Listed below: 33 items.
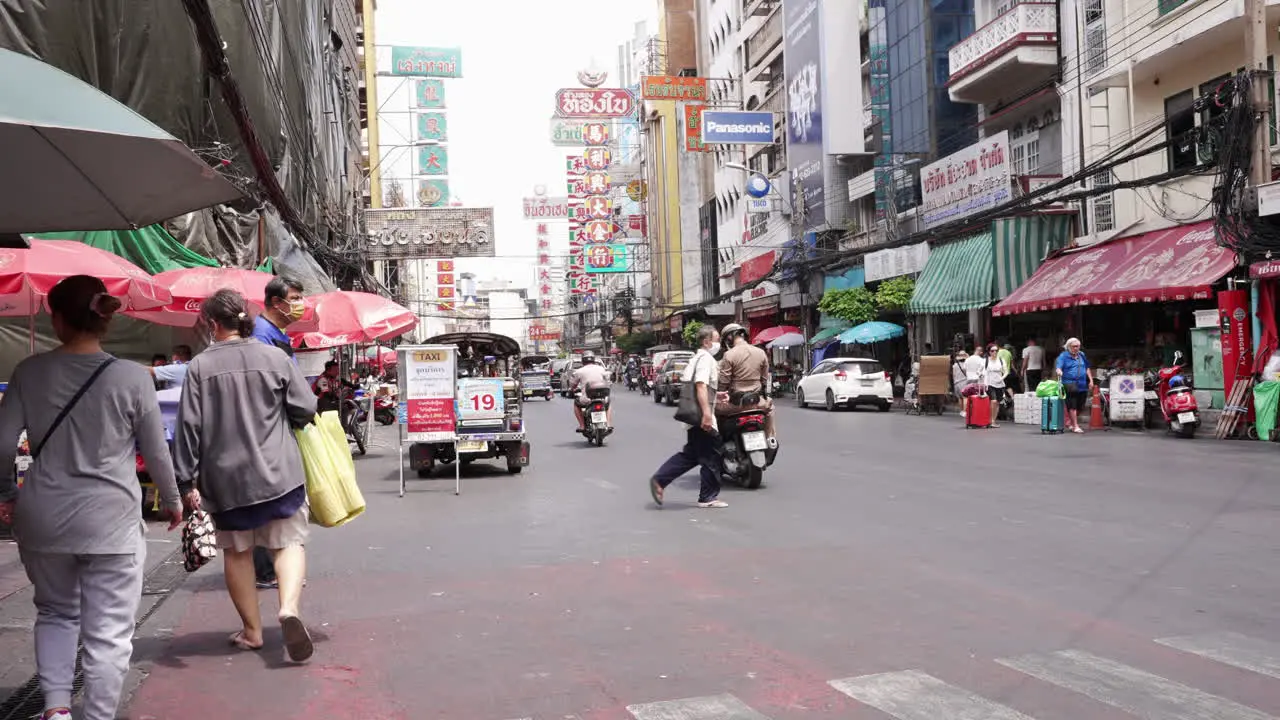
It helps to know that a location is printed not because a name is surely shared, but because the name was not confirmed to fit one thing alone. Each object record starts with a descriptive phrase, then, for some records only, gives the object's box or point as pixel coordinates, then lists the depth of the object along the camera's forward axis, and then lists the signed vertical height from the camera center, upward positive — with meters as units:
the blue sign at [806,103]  41.94 +10.12
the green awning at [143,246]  15.23 +1.94
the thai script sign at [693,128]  57.41 +12.63
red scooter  17.20 -0.85
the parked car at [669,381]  34.97 -0.46
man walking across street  10.63 -0.79
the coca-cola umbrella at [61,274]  9.58 +1.00
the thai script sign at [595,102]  66.94 +16.22
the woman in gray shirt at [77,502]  4.07 -0.43
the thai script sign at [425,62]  65.44 +18.42
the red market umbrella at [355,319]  17.34 +0.91
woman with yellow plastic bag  5.38 -0.33
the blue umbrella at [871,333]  33.12 +0.82
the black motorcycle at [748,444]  11.89 -0.85
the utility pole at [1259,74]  16.92 +4.15
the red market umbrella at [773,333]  46.56 +1.27
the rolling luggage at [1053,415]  19.02 -1.04
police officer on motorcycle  11.88 -0.13
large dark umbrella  4.21 +1.01
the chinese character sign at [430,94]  65.81 +16.57
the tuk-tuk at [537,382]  45.56 -0.47
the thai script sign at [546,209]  123.12 +17.97
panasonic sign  48.75 +10.47
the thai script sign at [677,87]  59.66 +15.05
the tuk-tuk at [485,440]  14.80 -0.90
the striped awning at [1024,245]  26.47 +2.66
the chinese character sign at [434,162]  66.75 +12.69
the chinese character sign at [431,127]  66.06 +14.65
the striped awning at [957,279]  27.92 +2.06
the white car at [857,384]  29.23 -0.63
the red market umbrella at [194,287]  13.09 +1.14
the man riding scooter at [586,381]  20.00 -0.22
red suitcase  21.30 -1.04
